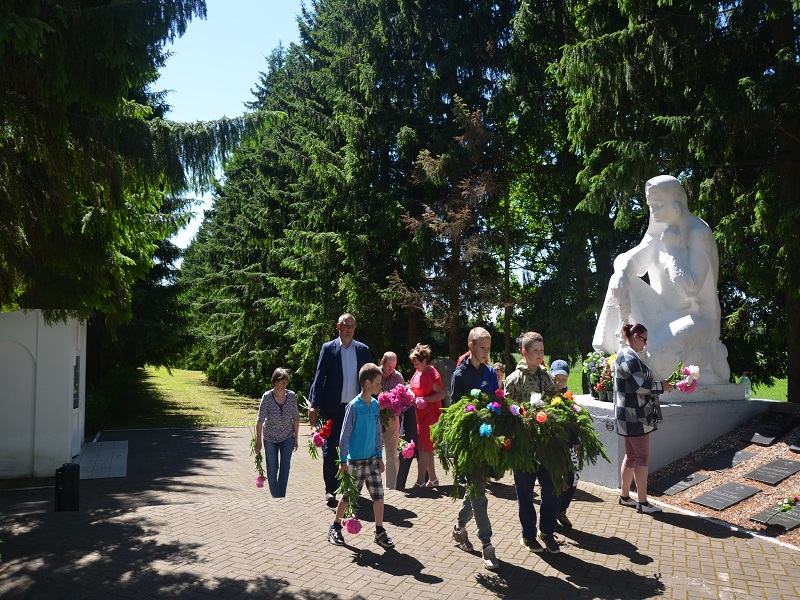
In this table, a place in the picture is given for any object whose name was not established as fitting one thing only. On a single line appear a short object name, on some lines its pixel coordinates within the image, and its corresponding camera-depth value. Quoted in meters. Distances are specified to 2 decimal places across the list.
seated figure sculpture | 8.96
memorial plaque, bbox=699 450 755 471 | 7.88
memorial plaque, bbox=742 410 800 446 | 8.20
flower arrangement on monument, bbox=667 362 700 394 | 7.32
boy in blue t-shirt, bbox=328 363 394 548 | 5.77
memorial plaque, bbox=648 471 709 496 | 7.61
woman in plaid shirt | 6.67
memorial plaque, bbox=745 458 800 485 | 7.19
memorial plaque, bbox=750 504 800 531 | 6.24
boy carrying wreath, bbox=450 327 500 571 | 5.25
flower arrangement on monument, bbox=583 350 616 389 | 9.12
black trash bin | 7.53
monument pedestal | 8.15
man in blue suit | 7.18
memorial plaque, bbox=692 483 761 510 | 6.94
